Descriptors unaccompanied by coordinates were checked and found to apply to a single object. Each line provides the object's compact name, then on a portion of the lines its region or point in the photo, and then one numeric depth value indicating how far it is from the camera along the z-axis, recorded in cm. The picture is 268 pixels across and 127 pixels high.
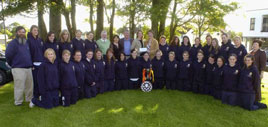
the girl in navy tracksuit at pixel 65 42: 592
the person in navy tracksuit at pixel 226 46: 632
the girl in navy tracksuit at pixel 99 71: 636
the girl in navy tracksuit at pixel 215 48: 657
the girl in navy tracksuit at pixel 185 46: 735
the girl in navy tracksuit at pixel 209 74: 642
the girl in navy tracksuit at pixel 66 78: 526
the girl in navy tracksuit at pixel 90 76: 605
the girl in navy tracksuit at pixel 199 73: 663
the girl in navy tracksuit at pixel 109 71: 663
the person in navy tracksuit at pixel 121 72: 695
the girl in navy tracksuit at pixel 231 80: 552
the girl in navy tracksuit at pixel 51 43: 571
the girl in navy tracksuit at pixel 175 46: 748
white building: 3003
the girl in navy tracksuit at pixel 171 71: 704
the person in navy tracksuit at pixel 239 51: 603
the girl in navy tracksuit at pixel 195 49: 718
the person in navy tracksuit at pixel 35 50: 541
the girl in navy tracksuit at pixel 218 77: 605
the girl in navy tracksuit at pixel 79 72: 566
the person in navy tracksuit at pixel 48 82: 500
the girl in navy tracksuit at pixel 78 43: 635
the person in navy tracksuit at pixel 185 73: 689
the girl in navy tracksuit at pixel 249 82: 522
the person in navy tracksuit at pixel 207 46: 680
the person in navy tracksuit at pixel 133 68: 703
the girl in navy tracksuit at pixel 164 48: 747
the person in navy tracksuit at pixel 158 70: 710
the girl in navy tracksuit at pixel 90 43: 668
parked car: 794
